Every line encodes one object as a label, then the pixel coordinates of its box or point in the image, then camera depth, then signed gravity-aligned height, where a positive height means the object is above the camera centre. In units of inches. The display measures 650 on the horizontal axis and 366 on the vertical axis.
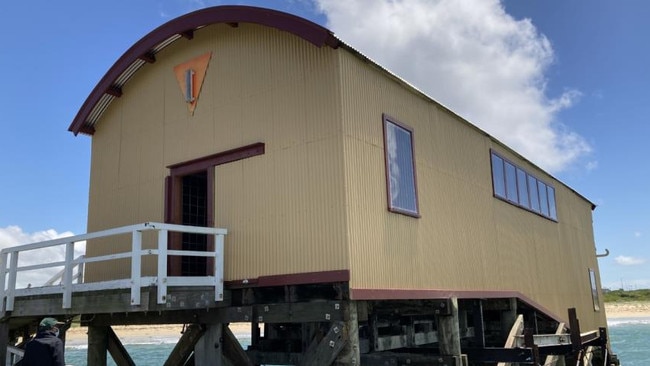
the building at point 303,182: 366.0 +88.0
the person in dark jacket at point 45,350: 274.1 -15.8
